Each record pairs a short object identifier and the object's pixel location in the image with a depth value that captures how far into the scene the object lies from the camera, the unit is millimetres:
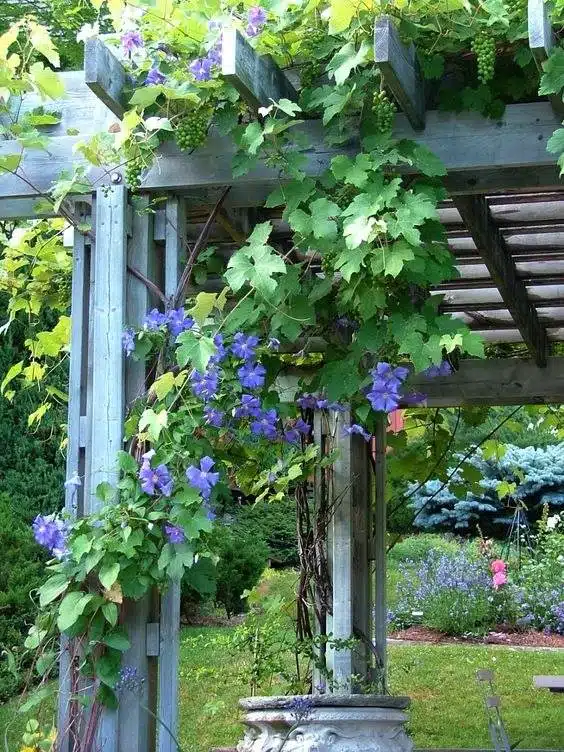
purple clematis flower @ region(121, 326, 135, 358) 3281
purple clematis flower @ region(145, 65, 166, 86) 3156
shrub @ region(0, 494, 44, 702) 6543
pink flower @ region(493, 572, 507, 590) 8781
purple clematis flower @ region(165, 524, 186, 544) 3002
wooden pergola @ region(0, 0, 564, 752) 3139
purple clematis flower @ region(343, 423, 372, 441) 3678
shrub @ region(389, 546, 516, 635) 8789
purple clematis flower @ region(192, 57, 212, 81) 3119
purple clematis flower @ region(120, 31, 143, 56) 3168
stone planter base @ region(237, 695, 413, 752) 3227
